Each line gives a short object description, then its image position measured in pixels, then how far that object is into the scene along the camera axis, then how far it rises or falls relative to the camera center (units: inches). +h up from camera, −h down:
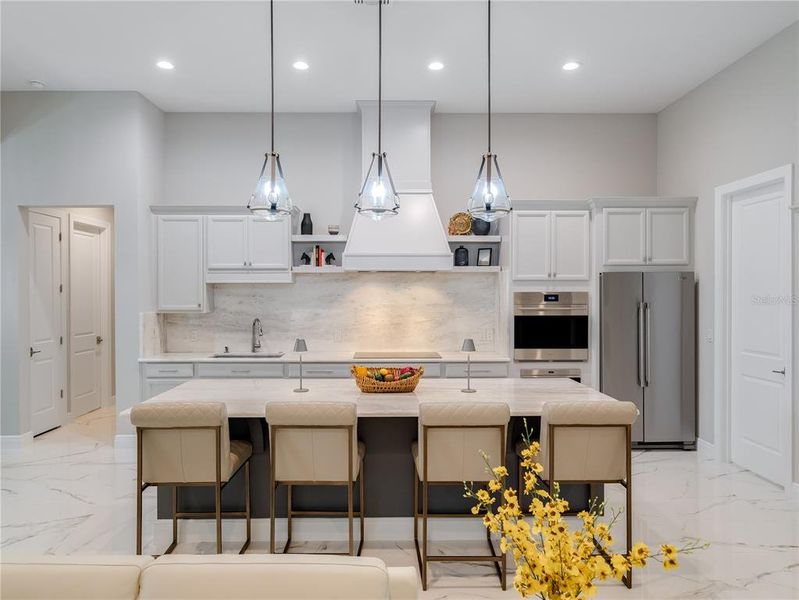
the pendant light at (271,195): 117.6 +23.1
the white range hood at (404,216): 194.4 +30.9
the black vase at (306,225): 205.8 +28.8
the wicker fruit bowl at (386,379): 125.6 -18.8
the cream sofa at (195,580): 48.8 -25.8
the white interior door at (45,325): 203.6 -9.9
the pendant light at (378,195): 117.0 +22.9
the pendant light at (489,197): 113.8 +22.0
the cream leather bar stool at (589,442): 102.2 -27.4
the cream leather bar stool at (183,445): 102.4 -28.3
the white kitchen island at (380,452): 119.8 -34.6
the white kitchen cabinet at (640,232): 191.3 +24.3
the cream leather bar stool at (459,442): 101.7 -27.4
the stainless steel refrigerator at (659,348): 188.4 -17.0
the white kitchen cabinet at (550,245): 193.5 +19.9
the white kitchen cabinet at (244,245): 200.1 +20.5
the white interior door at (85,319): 237.8 -8.9
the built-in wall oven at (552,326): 191.8 -9.4
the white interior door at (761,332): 149.6 -9.6
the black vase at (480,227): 207.6 +28.3
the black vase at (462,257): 206.2 +16.5
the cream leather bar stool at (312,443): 102.4 -27.9
